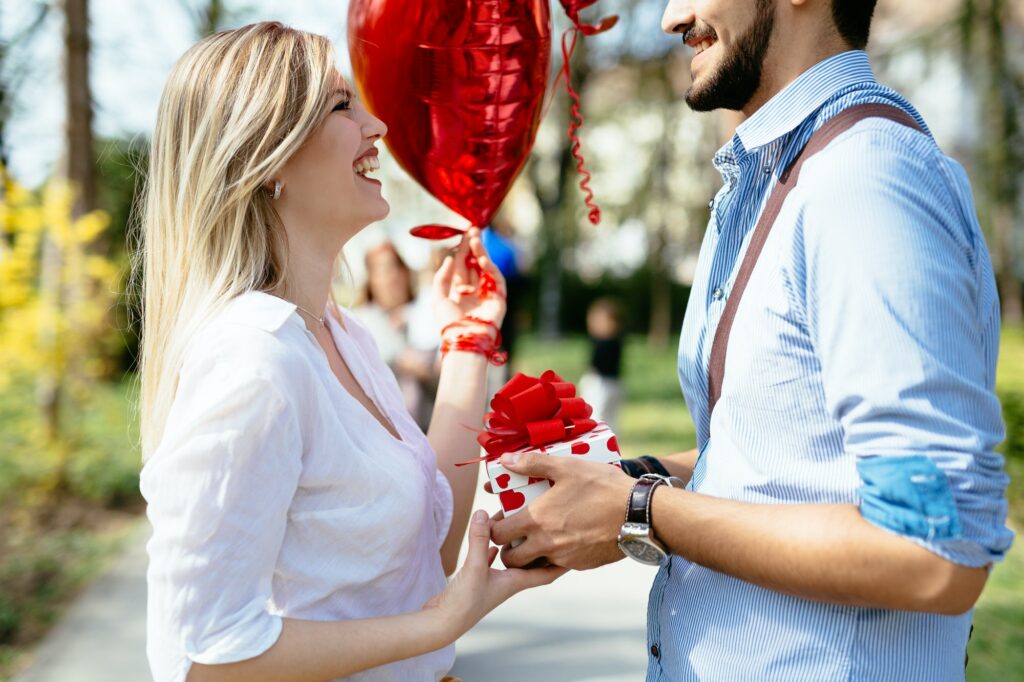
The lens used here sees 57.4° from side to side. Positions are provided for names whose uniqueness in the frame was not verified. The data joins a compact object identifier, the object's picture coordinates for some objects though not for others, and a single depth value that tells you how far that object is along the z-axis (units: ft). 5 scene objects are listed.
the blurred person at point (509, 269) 20.98
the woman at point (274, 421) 4.88
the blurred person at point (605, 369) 29.78
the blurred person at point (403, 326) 18.70
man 4.02
